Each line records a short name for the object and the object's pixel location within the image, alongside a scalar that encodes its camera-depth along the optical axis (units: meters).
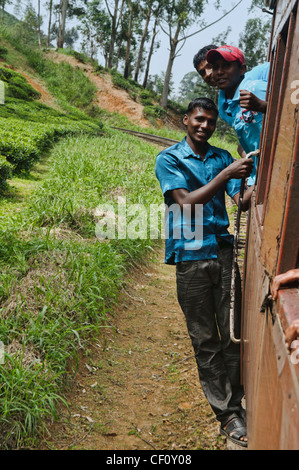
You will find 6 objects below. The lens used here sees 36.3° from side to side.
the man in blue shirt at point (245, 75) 2.29
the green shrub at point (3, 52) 26.11
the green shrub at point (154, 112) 28.38
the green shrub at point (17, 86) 19.38
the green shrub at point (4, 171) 7.25
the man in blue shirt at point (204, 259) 2.52
